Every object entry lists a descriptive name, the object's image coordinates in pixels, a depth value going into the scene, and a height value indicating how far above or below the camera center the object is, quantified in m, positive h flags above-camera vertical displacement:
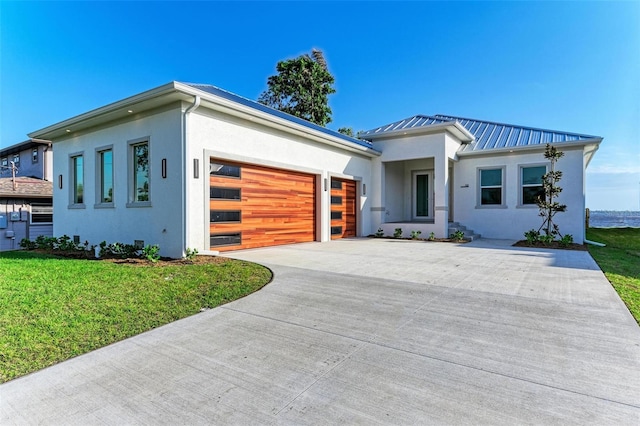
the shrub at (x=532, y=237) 11.21 -0.97
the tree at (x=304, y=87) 25.70 +9.99
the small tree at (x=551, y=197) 11.60 +0.47
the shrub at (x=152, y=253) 7.08 -0.94
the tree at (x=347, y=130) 32.88 +8.20
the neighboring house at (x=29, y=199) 15.25 +0.59
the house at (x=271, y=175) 7.80 +1.18
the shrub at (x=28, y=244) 10.11 -1.03
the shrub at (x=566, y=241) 10.63 -1.06
